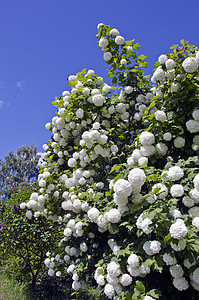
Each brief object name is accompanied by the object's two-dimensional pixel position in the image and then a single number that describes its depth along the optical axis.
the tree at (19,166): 25.34
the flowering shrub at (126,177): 2.15
